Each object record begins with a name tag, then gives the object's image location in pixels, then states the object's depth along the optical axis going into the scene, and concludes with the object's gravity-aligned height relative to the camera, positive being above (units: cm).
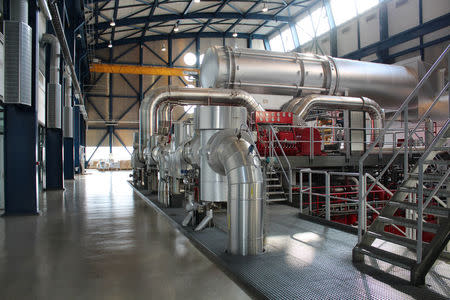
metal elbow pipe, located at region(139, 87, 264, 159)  1138 +189
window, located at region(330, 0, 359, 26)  1825 +801
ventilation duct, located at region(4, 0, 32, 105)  684 +209
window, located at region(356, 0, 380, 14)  1697 +768
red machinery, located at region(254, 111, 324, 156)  953 +48
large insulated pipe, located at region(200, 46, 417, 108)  1157 +284
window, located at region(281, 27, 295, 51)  2435 +850
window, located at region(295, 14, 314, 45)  2168 +824
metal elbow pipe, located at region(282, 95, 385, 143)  1145 +164
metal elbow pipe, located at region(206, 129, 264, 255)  421 -62
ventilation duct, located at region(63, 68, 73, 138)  1484 +183
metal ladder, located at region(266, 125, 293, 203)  835 -57
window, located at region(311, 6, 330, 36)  2003 +812
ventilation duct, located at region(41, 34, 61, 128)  1156 +235
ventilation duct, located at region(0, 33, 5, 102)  833 +225
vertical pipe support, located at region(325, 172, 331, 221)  626 -91
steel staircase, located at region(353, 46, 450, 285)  325 -86
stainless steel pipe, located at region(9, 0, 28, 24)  698 +307
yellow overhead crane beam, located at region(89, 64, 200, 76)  2641 +680
